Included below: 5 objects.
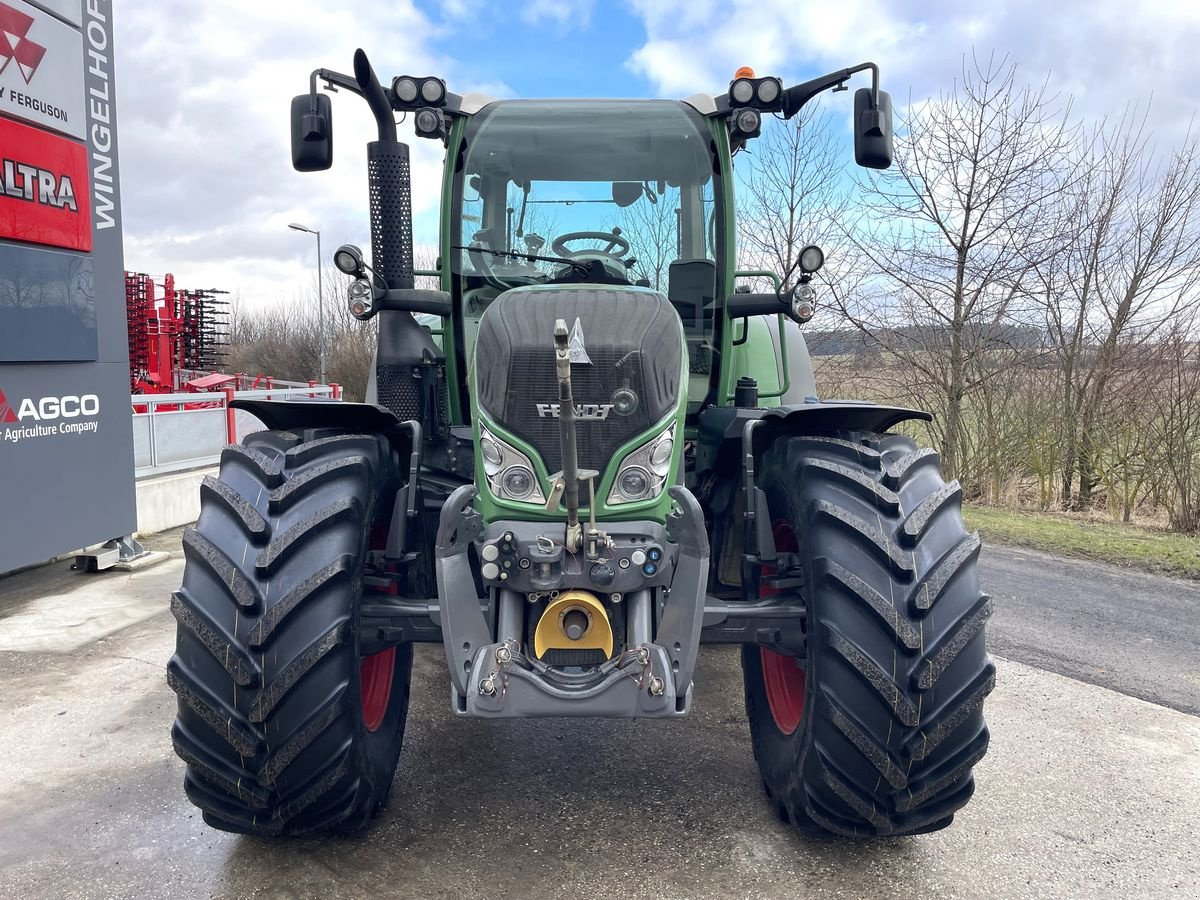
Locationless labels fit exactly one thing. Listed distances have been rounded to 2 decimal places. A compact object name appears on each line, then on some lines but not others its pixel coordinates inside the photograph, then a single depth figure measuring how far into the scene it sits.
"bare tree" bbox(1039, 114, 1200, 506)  10.55
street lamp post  24.77
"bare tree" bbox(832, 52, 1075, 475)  11.27
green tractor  2.39
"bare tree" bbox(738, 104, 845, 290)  13.62
